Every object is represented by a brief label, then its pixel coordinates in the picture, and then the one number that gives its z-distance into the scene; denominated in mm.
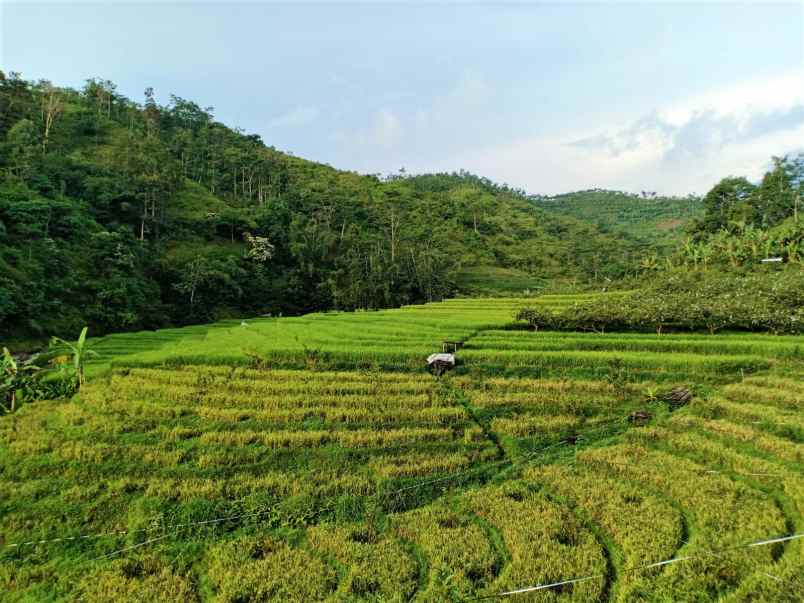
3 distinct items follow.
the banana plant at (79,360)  14688
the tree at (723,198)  55875
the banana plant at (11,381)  14307
